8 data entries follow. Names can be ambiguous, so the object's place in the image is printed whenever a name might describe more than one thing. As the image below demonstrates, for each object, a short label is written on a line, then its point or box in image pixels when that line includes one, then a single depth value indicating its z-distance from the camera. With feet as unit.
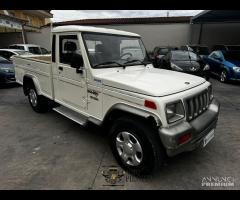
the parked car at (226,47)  41.04
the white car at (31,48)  41.75
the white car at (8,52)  34.25
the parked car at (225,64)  28.55
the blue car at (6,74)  27.58
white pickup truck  8.36
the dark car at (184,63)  27.43
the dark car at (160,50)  40.61
